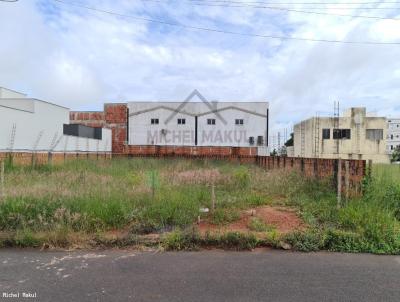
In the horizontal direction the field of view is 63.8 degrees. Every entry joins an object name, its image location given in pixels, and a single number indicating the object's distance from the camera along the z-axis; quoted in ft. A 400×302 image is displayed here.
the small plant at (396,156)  149.18
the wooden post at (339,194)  21.59
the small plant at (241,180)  33.30
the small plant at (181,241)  16.81
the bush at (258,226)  18.74
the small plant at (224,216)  20.61
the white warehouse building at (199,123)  128.26
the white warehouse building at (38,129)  78.74
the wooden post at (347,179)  22.67
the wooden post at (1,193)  22.13
